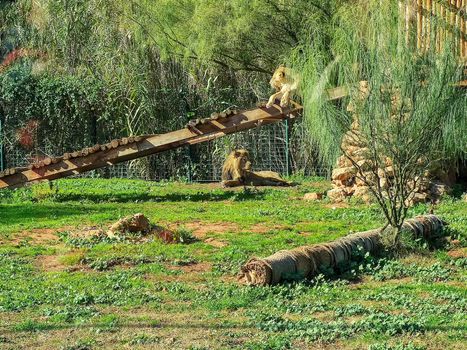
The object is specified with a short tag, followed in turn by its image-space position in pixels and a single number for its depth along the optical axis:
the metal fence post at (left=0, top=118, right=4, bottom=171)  25.86
